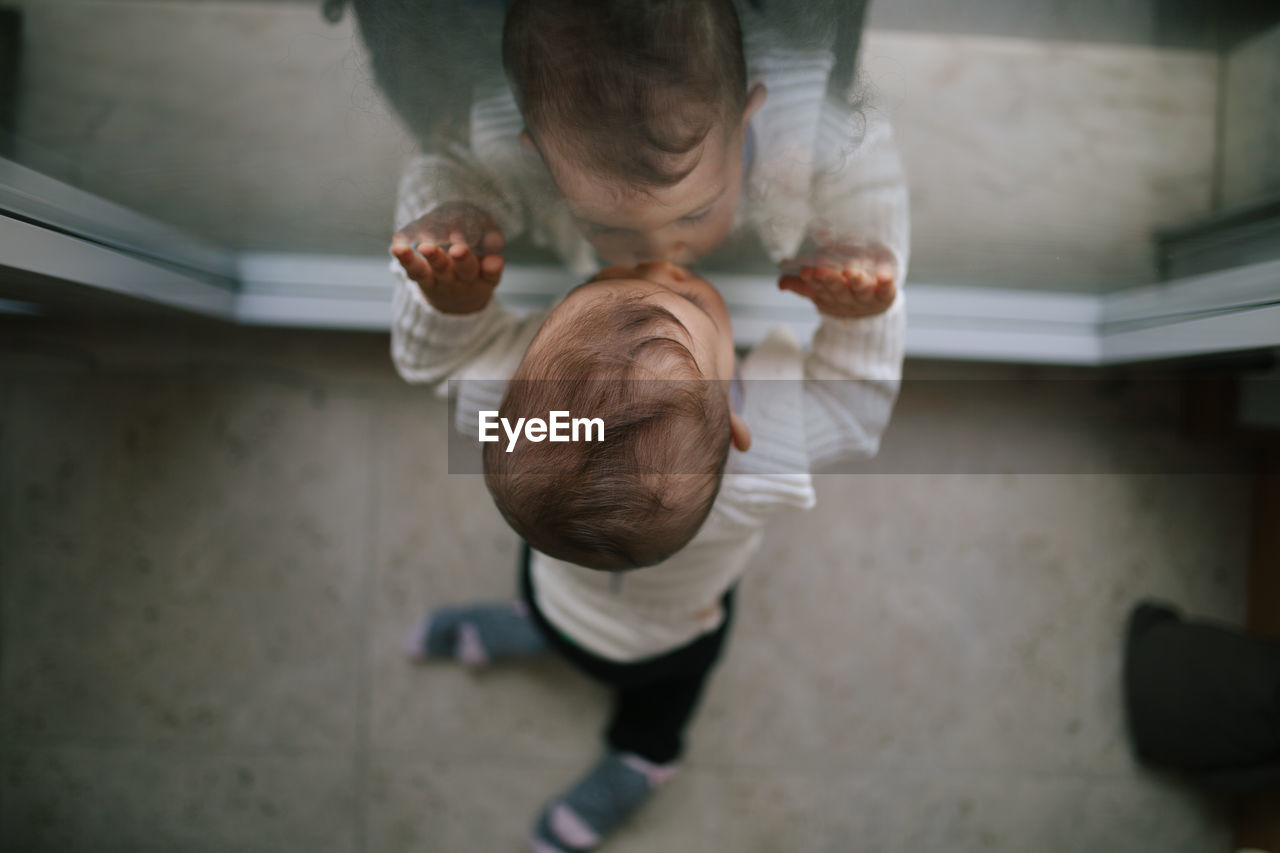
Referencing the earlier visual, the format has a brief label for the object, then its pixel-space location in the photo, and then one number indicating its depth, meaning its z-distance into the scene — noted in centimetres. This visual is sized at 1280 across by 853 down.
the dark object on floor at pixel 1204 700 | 71
